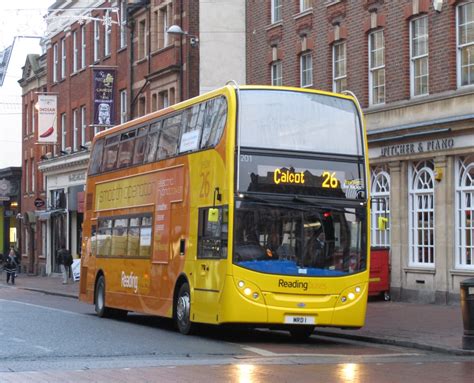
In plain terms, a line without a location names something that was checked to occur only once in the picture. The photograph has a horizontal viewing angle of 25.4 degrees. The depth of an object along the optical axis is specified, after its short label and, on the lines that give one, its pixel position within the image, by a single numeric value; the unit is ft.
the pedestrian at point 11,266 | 166.56
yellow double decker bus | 58.34
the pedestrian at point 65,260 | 154.61
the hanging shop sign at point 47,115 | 174.81
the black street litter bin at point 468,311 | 55.67
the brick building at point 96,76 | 137.08
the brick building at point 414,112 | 87.56
